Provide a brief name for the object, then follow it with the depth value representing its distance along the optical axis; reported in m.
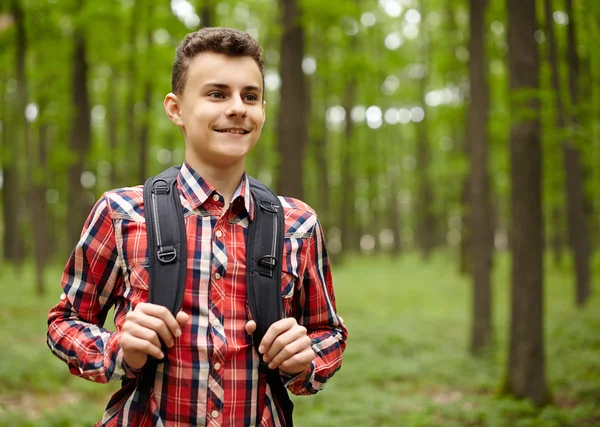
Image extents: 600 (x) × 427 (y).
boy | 1.71
